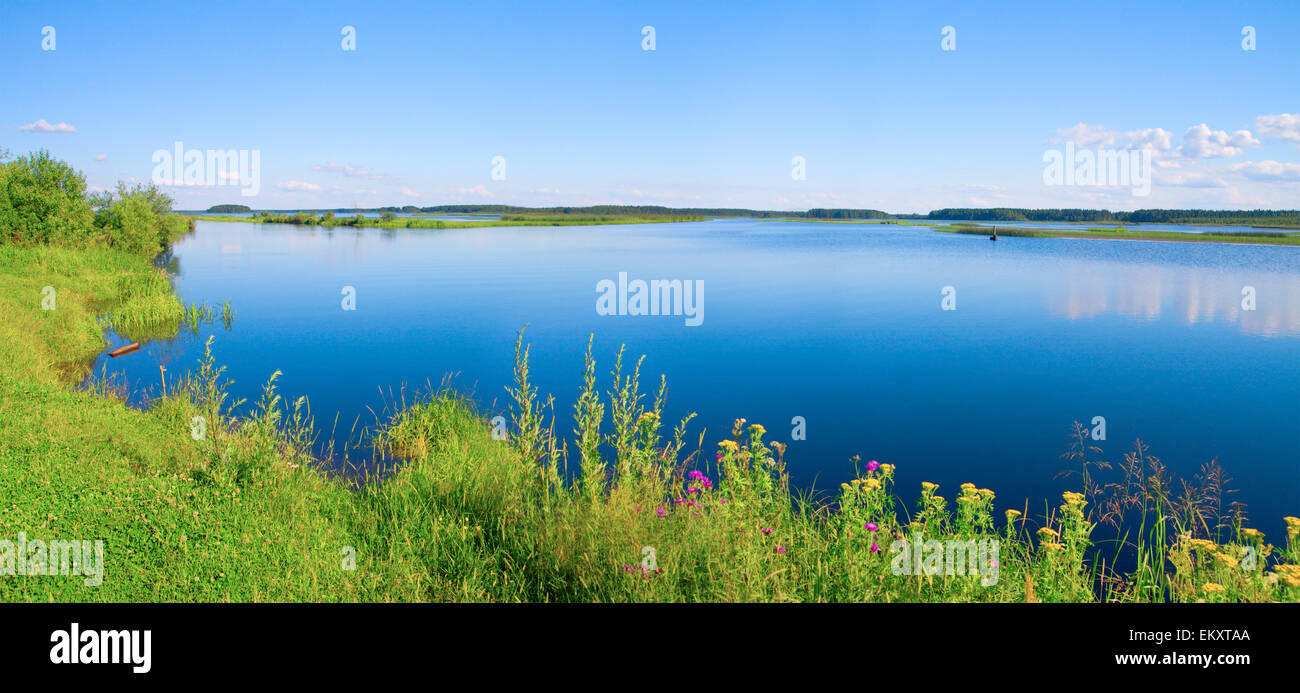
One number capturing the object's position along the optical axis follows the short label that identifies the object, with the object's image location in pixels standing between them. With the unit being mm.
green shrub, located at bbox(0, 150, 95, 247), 31906
